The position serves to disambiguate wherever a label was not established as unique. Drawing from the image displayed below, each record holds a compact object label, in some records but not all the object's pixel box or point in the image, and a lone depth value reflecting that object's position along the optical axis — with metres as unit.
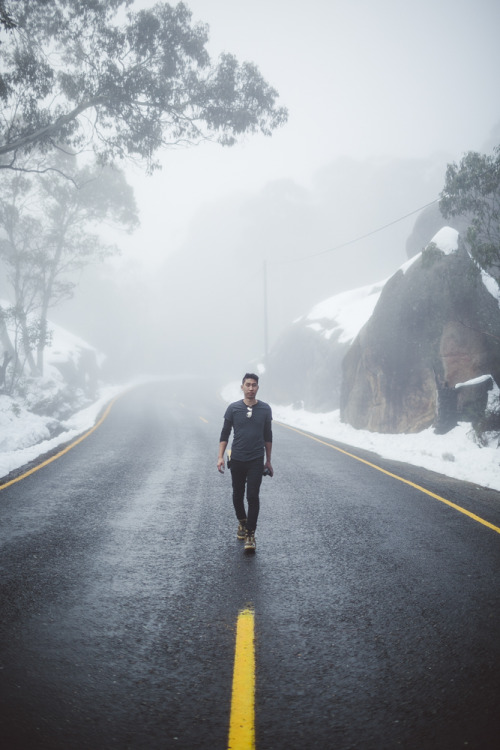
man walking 4.81
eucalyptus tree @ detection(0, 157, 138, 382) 20.56
